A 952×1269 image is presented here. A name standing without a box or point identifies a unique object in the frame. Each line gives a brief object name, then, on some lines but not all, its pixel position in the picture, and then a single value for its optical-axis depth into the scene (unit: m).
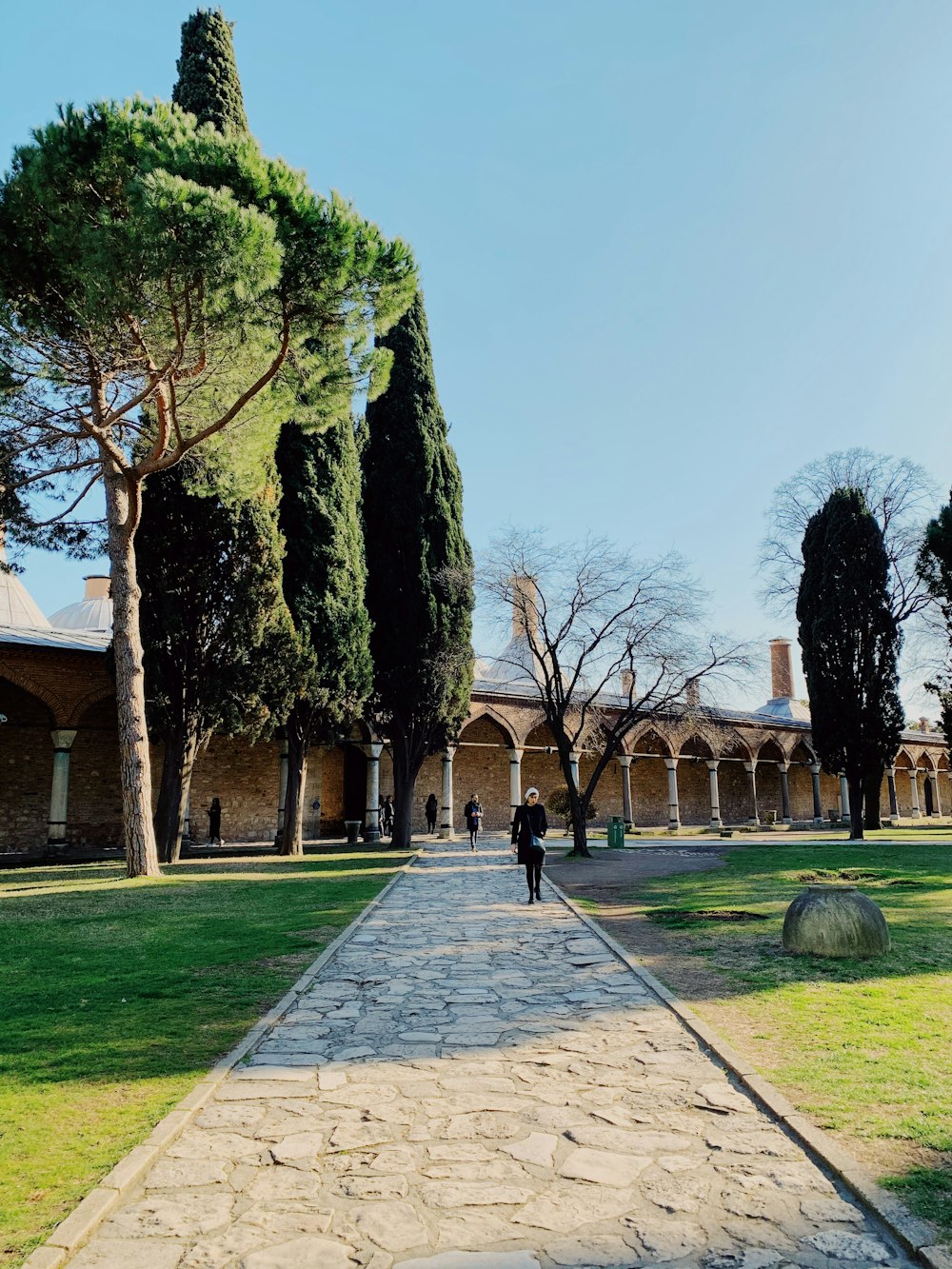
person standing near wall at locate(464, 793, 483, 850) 21.09
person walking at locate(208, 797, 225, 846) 22.62
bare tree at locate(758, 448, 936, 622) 26.06
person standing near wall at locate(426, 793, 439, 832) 27.76
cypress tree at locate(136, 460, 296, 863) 16.44
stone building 20.14
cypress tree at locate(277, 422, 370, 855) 19.17
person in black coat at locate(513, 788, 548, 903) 10.68
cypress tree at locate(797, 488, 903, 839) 25.41
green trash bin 22.06
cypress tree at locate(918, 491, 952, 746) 21.69
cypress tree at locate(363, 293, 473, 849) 22.20
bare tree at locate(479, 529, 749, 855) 17.98
